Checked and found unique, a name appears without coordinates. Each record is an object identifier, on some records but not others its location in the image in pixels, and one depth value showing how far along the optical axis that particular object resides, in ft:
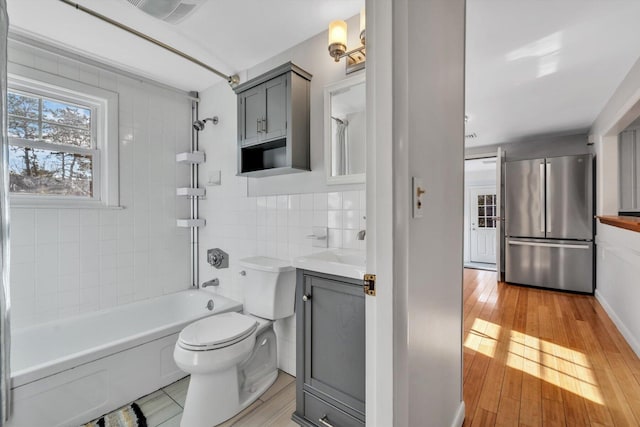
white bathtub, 4.87
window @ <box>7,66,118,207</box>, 6.54
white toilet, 5.05
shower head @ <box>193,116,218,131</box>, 8.73
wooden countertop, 5.96
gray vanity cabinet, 4.23
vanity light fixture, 5.52
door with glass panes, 21.45
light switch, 2.73
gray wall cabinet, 6.16
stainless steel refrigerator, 11.98
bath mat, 5.22
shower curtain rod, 5.20
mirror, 5.90
